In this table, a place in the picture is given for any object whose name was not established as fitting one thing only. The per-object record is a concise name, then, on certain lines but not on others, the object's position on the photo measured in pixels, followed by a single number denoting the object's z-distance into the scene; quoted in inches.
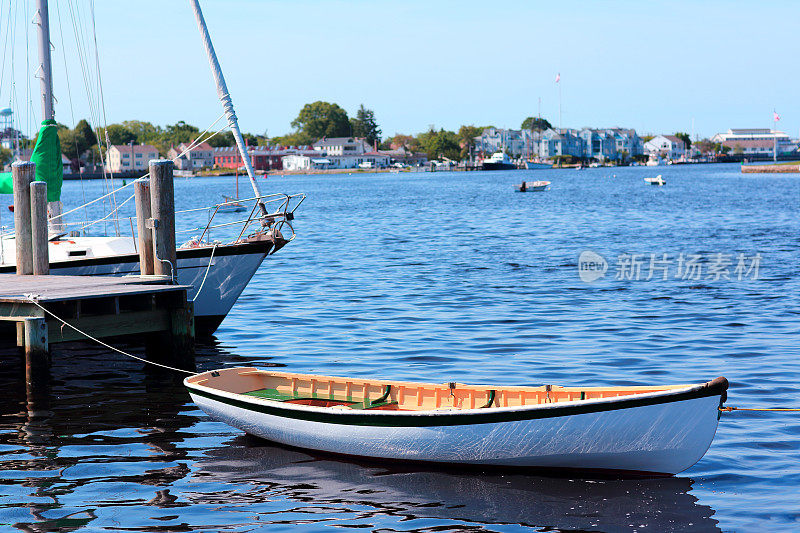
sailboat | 800.3
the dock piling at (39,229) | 724.7
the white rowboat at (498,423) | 419.2
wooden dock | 611.8
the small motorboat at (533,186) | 4544.8
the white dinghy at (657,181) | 4975.9
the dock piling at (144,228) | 701.9
